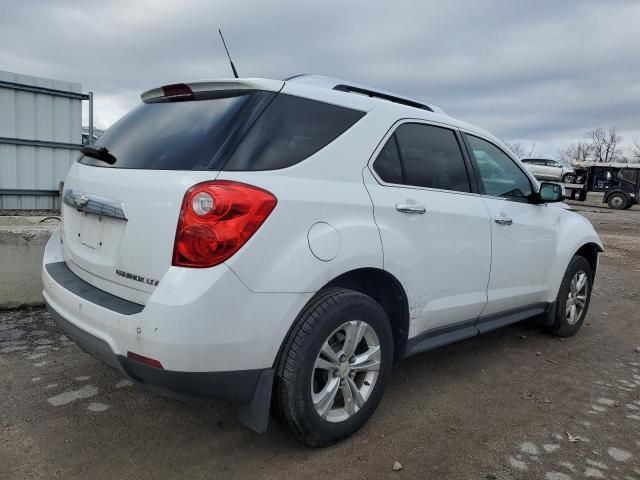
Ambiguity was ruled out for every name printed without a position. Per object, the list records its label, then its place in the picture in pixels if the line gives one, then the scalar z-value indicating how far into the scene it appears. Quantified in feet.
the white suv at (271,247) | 7.14
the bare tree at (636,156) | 213.87
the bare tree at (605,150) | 239.91
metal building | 21.35
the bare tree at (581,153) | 252.42
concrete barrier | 15.20
